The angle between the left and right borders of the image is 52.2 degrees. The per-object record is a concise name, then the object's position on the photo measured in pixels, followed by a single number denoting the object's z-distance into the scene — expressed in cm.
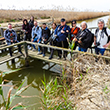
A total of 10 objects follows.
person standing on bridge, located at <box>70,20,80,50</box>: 404
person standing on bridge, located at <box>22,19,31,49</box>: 523
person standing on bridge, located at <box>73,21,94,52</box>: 336
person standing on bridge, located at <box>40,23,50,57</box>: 445
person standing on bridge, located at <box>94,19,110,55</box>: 308
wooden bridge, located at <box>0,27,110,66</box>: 407
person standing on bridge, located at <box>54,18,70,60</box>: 379
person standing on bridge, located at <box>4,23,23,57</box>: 436
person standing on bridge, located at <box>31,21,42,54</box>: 466
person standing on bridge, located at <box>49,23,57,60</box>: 417
